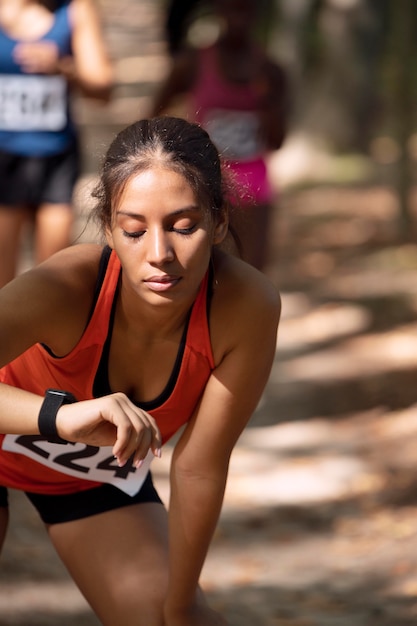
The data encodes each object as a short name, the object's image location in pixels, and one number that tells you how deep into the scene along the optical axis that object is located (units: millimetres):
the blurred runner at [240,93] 12026
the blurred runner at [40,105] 10154
